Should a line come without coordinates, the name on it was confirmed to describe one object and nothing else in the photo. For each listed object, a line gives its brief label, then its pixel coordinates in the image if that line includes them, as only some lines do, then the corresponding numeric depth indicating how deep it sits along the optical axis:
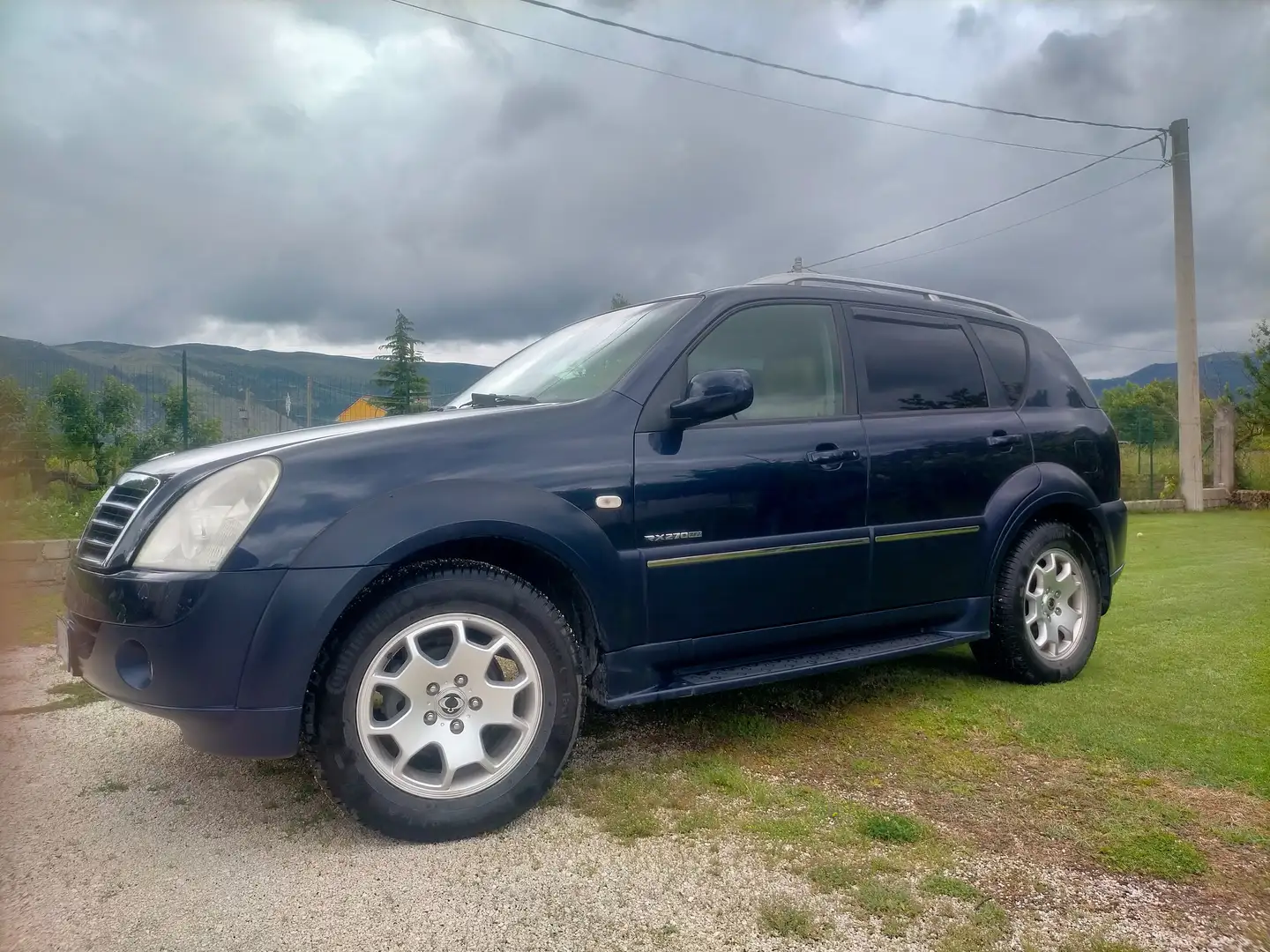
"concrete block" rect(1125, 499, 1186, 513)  15.66
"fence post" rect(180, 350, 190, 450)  7.34
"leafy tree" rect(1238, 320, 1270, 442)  17.42
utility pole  15.84
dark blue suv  2.57
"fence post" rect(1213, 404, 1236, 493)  16.94
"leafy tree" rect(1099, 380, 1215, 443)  16.55
